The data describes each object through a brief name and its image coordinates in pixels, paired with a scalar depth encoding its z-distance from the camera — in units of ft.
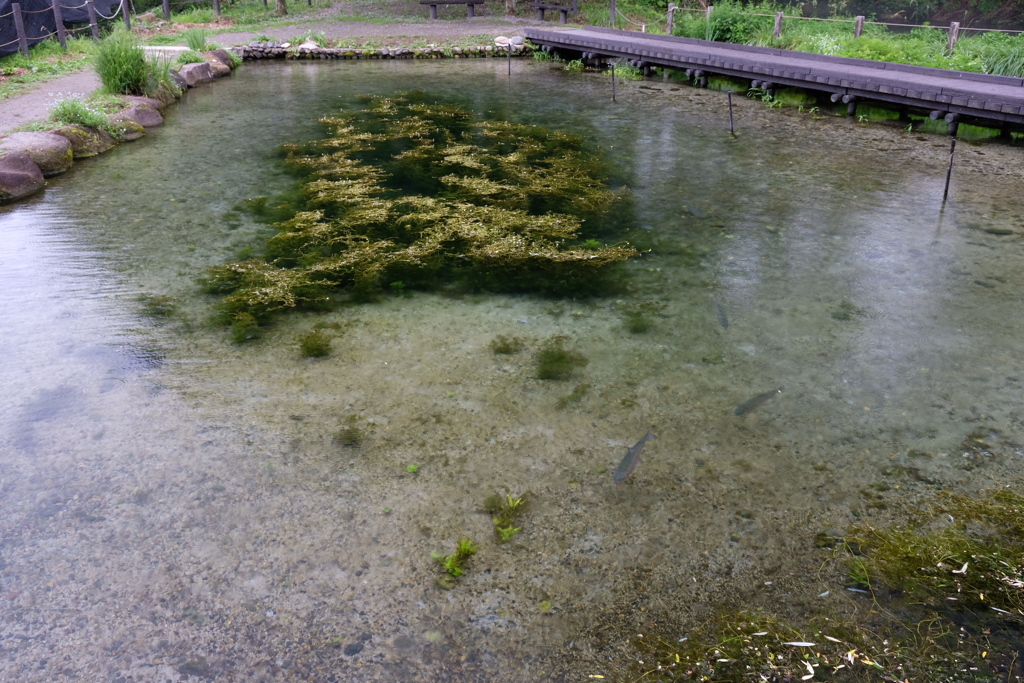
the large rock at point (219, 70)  42.91
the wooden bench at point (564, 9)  59.47
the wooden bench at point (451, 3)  61.98
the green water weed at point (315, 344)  13.56
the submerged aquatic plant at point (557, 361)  12.97
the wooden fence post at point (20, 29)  36.99
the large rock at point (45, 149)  23.72
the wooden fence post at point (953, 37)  35.58
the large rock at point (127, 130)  28.45
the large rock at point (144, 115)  29.98
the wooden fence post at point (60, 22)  41.45
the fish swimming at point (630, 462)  10.45
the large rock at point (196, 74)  39.34
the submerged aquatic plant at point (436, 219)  16.53
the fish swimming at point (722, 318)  14.46
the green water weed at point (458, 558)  8.81
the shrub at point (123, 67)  31.81
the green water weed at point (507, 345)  13.67
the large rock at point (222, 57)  44.62
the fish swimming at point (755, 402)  11.87
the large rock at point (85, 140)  25.99
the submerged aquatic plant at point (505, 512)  9.41
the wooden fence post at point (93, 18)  44.32
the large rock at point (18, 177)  21.84
